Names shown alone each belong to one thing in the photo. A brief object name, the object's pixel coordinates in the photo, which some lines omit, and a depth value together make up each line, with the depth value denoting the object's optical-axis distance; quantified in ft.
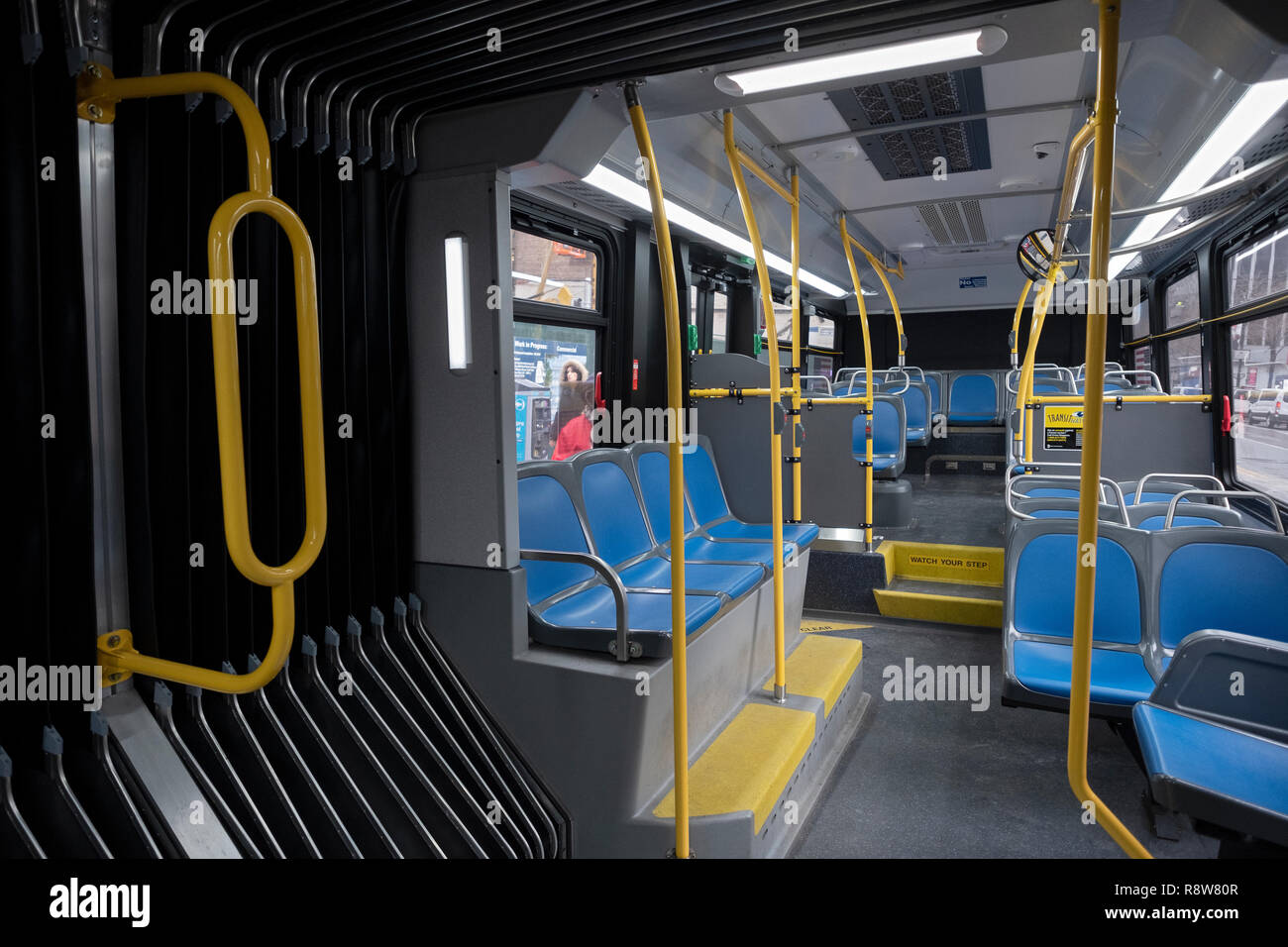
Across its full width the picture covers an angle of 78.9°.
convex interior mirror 13.48
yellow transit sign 21.18
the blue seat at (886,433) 24.24
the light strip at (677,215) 12.69
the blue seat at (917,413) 30.50
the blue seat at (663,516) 14.17
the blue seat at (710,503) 16.06
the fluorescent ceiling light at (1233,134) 9.81
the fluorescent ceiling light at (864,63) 7.52
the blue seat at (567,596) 9.02
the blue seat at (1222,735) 5.44
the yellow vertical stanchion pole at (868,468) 18.48
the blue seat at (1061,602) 10.47
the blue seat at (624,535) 12.04
